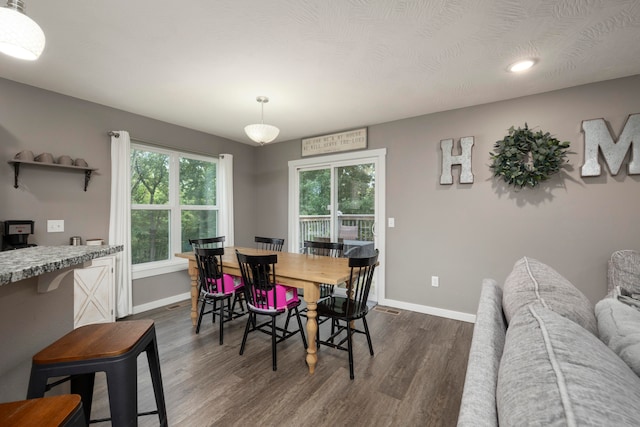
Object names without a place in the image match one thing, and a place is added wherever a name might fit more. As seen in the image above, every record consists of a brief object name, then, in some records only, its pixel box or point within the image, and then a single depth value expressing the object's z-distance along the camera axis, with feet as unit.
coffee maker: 8.18
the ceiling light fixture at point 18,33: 3.89
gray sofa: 1.61
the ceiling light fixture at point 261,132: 9.02
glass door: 12.90
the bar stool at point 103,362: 3.29
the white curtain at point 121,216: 10.53
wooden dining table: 7.16
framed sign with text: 13.03
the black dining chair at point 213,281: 8.77
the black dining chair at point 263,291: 7.21
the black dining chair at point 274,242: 11.86
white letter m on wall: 8.01
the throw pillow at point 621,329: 2.63
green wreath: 8.89
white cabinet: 8.89
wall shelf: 8.51
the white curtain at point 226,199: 14.30
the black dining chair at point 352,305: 6.99
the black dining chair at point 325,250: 10.06
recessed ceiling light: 7.40
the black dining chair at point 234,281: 9.58
